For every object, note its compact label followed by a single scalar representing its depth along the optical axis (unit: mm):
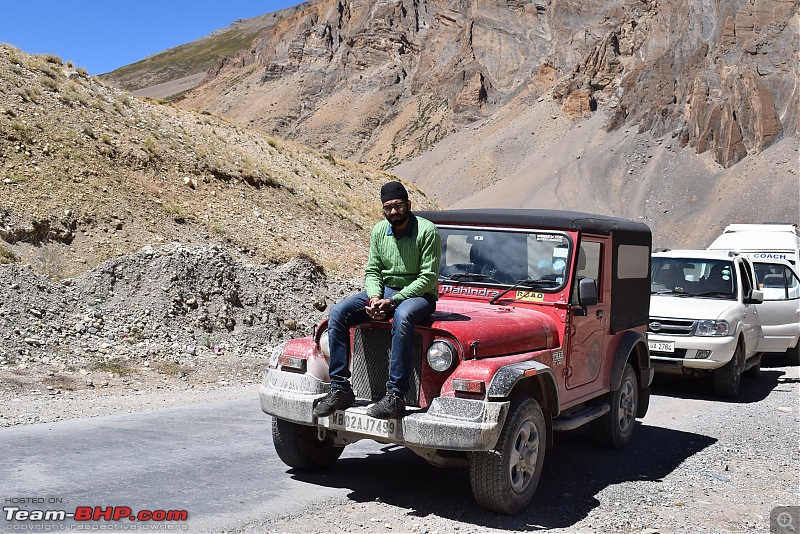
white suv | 11000
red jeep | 5465
